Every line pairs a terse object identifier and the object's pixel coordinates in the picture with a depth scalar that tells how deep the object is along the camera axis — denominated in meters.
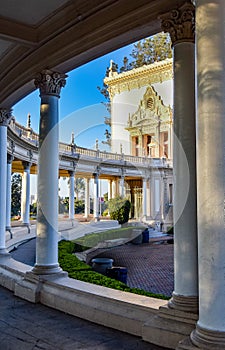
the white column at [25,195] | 22.22
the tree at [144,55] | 45.12
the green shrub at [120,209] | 31.80
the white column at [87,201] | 36.38
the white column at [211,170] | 3.54
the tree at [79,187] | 50.70
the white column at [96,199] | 31.23
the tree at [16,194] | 42.50
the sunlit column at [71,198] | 29.03
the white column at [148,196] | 39.31
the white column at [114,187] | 42.06
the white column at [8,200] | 16.76
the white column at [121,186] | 35.95
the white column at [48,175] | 6.87
